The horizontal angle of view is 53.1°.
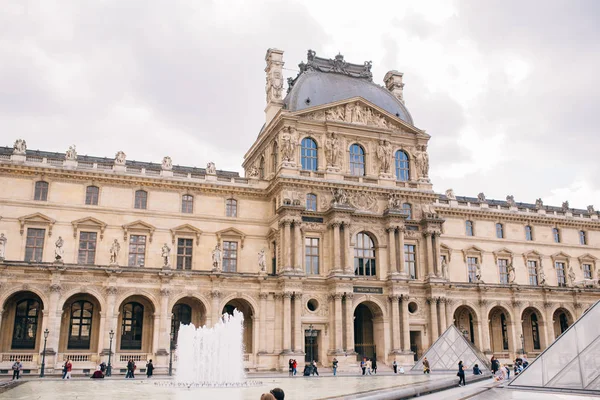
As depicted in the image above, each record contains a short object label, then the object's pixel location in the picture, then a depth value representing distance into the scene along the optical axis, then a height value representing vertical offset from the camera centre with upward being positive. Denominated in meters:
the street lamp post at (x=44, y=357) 35.38 -1.02
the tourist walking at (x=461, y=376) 28.51 -1.77
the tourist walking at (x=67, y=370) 33.34 -1.66
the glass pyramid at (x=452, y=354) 37.22 -0.96
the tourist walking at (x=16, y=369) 33.61 -1.64
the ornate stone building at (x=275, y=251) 41.22 +6.57
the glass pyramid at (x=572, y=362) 21.42 -0.87
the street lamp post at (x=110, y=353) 36.80 -0.83
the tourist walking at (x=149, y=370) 35.50 -1.77
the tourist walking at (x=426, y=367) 37.12 -1.73
